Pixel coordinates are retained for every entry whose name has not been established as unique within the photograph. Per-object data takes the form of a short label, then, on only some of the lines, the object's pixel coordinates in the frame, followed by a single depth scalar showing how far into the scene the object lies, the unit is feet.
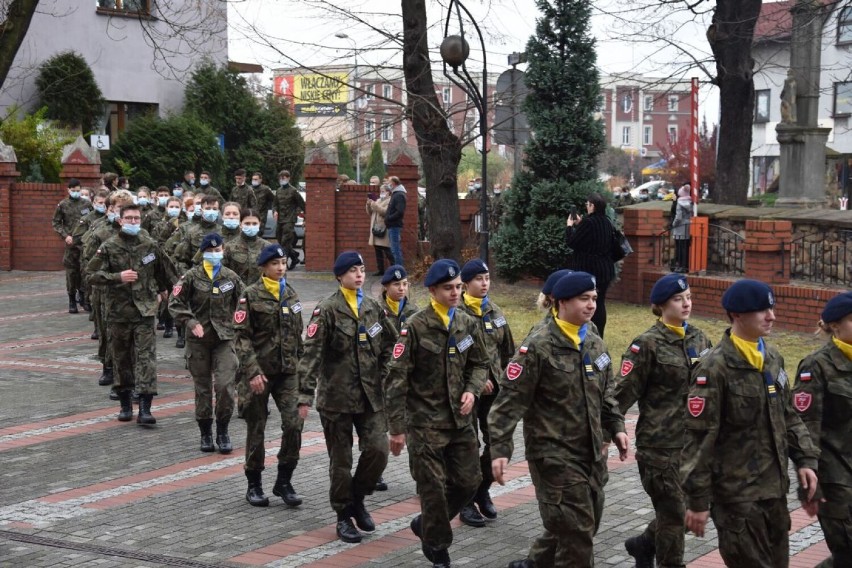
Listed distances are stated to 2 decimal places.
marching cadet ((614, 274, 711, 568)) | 23.46
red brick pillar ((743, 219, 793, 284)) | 56.18
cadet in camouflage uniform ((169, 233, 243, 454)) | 36.32
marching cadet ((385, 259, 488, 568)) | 25.38
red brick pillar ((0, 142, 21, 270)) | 91.50
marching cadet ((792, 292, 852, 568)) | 20.77
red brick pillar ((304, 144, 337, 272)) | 88.17
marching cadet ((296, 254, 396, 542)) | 27.63
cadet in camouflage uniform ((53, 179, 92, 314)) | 66.49
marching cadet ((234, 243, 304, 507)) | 30.37
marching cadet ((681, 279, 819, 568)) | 19.38
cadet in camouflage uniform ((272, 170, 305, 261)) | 85.71
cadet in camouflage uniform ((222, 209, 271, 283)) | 44.78
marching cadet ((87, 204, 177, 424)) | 40.75
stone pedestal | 79.82
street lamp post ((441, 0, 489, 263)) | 54.13
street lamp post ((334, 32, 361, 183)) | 62.04
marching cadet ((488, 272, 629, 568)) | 21.58
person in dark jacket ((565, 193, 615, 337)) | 48.08
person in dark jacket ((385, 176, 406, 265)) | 79.46
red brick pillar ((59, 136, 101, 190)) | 91.66
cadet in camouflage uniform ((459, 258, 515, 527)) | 28.73
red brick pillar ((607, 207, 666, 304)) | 64.69
